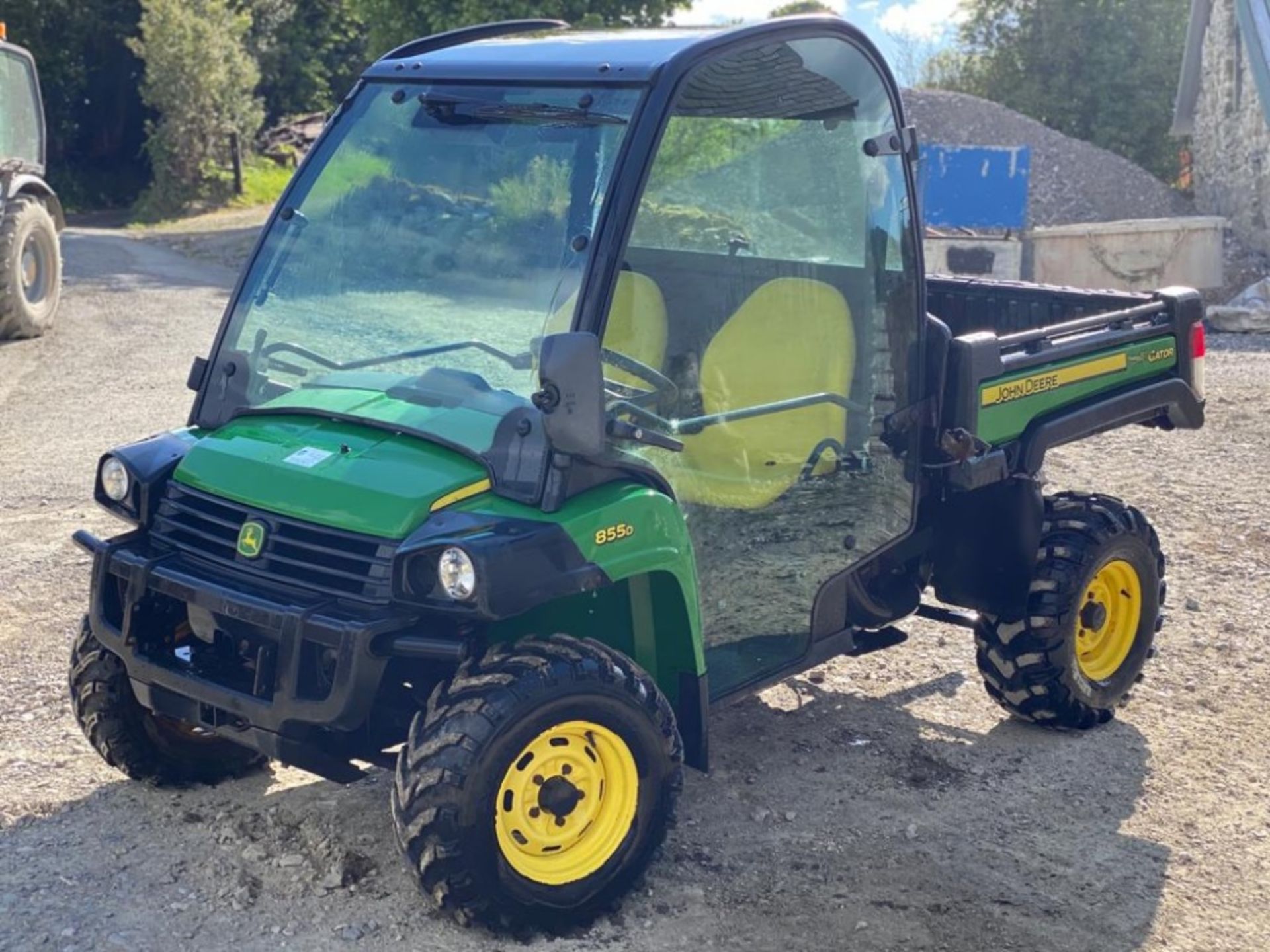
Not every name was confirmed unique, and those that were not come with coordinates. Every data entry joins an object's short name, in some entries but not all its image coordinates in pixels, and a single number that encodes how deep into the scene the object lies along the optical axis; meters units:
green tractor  12.83
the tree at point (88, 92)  29.80
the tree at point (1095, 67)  26.11
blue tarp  16.62
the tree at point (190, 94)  26.28
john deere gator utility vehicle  3.88
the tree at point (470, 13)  22.14
